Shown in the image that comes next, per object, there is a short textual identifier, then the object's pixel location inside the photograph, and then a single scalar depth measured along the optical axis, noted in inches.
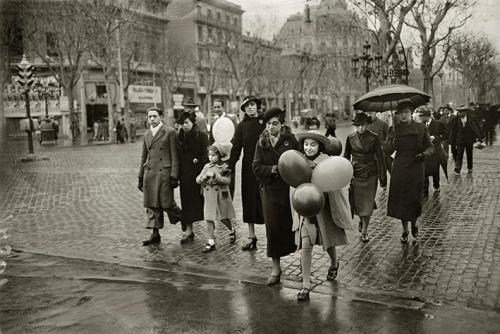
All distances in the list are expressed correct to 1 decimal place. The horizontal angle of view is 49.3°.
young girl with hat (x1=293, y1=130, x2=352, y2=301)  207.2
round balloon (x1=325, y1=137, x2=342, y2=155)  210.1
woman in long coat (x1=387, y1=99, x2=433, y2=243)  276.2
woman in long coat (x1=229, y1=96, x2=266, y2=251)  271.1
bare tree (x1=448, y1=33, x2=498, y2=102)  1194.0
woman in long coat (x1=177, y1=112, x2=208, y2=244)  289.6
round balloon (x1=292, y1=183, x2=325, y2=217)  196.0
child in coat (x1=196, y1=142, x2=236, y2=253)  274.6
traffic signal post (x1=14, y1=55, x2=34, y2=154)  764.0
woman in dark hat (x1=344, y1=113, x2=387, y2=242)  286.7
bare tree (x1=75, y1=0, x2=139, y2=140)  1250.6
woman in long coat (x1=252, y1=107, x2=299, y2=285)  219.3
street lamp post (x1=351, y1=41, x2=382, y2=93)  988.1
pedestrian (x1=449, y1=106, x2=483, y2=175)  559.5
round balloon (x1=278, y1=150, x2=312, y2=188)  200.7
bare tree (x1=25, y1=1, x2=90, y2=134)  1191.9
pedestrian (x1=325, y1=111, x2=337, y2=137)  733.6
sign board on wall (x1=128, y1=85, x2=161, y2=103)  1621.6
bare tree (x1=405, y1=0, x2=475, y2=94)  984.9
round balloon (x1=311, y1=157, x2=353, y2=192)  200.8
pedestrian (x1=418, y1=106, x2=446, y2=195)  432.5
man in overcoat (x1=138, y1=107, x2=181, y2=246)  289.6
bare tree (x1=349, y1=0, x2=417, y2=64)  880.0
